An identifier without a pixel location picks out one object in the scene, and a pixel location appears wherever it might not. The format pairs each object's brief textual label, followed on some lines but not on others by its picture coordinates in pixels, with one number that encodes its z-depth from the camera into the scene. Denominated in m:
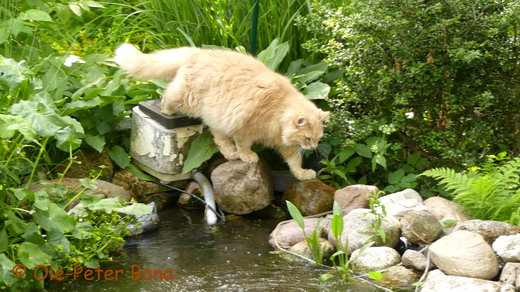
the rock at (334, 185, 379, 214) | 5.02
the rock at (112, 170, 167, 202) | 5.62
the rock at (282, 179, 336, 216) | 5.35
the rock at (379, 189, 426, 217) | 4.78
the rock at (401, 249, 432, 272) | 4.29
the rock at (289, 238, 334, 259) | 4.66
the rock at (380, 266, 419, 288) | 4.20
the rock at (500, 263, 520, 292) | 3.87
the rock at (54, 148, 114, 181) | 5.43
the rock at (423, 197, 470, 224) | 4.68
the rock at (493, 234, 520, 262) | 4.05
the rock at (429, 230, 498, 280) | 3.99
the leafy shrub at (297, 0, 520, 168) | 4.91
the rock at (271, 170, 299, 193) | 5.68
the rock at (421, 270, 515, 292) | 3.83
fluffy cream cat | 5.19
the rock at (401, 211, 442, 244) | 4.51
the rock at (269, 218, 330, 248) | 4.85
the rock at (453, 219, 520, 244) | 4.27
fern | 4.53
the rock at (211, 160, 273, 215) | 5.34
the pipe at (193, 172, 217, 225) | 5.37
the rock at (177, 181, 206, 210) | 5.68
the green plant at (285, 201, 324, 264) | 4.55
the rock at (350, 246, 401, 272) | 4.34
